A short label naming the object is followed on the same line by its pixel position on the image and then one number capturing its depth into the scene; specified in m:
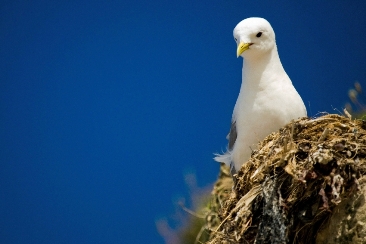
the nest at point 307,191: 7.43
